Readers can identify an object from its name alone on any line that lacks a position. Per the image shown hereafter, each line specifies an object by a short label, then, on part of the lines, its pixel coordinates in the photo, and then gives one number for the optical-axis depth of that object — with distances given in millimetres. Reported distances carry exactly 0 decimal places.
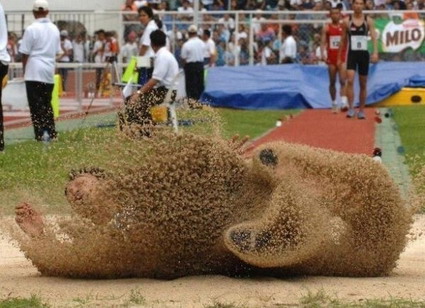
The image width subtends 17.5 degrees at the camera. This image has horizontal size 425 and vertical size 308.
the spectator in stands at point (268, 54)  31547
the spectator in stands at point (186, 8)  31594
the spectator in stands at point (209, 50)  30616
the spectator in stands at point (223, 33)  31078
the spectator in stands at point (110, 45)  29094
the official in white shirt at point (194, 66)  28312
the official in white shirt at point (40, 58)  18531
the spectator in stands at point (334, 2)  34725
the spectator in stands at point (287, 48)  31031
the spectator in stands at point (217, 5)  37844
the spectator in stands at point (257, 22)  30812
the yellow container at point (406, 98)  28656
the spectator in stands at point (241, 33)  30953
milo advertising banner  30672
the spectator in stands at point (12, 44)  29422
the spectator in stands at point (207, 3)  37991
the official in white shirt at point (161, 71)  16500
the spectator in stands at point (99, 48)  29053
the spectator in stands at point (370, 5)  34844
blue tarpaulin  28766
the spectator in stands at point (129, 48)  29078
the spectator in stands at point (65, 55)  28162
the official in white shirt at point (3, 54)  16344
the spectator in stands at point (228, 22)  30969
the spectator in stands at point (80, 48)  28859
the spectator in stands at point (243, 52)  31359
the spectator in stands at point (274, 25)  31094
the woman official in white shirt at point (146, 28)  22156
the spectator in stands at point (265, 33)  31150
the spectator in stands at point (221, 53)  31466
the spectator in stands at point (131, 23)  30062
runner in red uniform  26047
